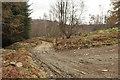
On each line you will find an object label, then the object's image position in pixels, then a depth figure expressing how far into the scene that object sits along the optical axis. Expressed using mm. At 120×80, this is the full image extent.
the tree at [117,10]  11741
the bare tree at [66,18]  14047
